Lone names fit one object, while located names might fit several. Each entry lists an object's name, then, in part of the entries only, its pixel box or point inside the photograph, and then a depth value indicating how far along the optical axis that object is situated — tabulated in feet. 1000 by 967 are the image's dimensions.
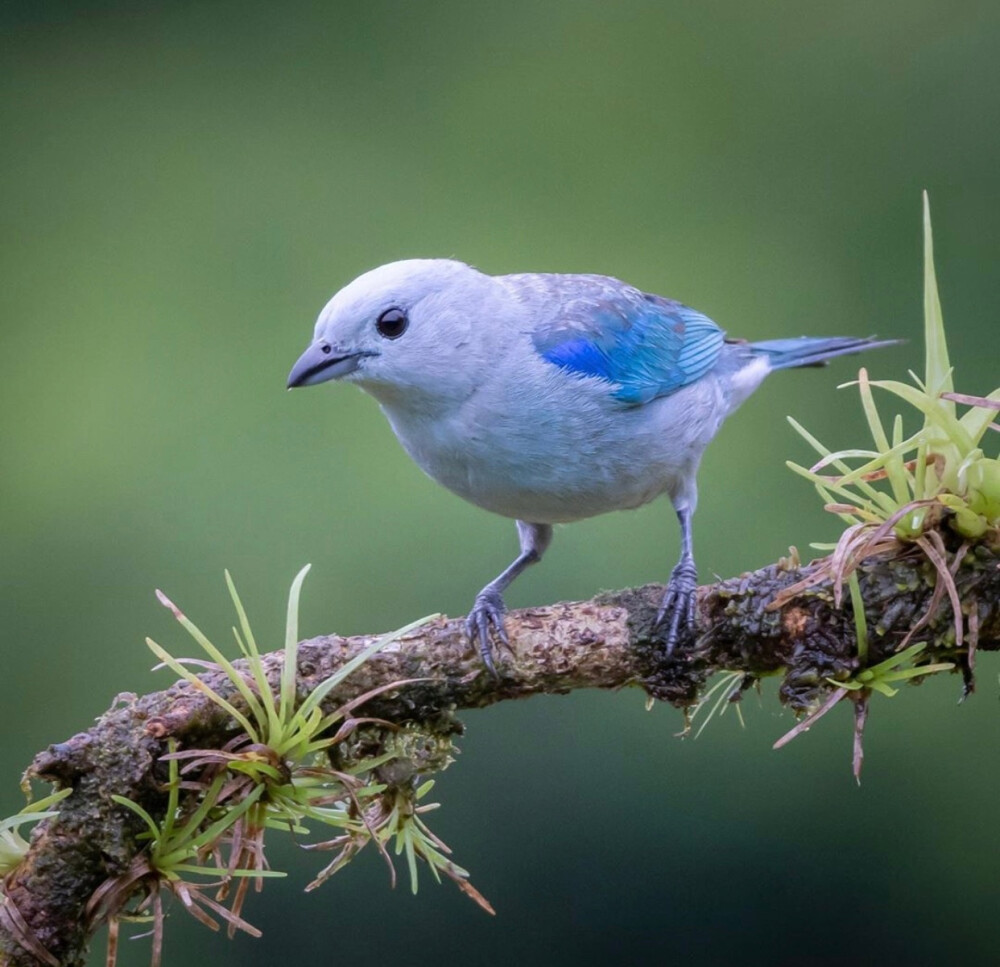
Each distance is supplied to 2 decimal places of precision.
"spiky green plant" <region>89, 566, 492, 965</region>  14.47
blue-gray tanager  22.49
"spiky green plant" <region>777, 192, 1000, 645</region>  14.73
